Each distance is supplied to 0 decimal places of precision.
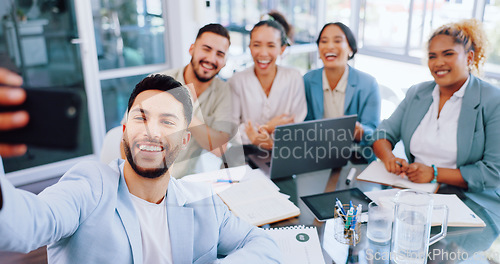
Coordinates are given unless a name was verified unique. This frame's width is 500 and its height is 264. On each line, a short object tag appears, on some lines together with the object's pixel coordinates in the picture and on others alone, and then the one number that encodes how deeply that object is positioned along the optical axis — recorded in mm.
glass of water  1053
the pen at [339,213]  1054
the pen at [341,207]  1066
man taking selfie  607
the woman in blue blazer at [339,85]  1914
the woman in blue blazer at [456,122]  1381
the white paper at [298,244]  981
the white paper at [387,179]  1354
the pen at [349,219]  1031
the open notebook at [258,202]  1142
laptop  1312
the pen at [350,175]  1388
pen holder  1035
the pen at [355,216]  1033
